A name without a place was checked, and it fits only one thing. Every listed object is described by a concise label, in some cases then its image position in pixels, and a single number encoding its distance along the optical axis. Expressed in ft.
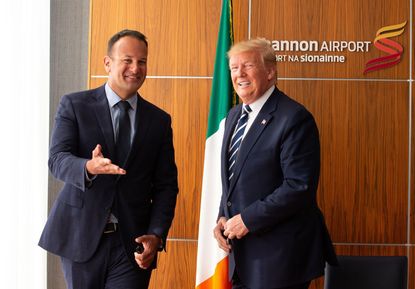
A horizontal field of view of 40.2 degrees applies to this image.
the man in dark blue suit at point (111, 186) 8.99
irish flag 12.94
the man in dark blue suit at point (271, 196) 9.51
